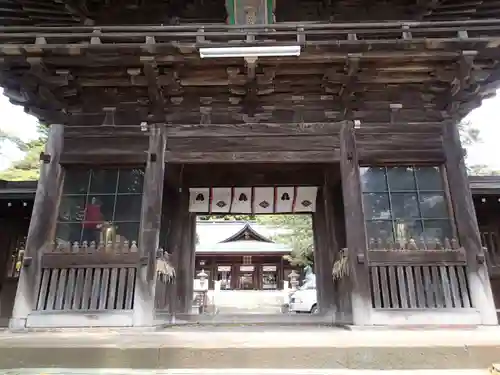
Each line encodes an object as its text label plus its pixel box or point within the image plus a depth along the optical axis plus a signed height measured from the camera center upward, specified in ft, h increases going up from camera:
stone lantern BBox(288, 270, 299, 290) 71.31 +2.93
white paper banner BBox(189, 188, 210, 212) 26.91 +6.74
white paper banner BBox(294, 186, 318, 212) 27.07 +6.88
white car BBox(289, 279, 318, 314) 51.37 -0.71
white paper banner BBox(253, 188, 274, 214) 27.73 +6.92
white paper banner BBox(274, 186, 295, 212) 27.22 +6.93
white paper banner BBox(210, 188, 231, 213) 27.37 +6.89
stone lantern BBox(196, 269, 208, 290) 57.36 +1.77
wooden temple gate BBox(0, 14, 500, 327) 16.25 +7.66
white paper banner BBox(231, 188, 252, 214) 27.96 +6.94
